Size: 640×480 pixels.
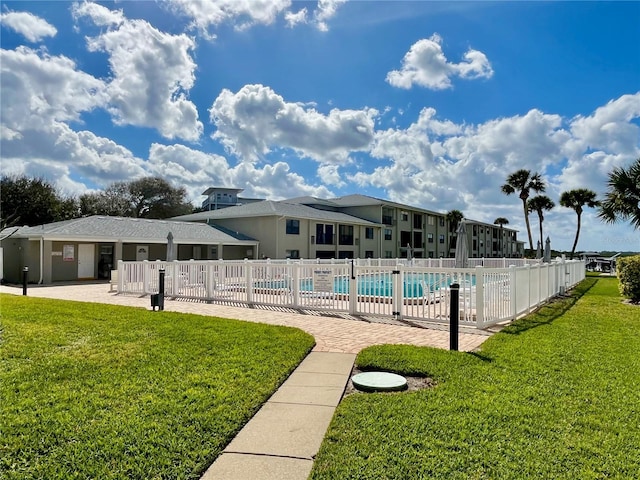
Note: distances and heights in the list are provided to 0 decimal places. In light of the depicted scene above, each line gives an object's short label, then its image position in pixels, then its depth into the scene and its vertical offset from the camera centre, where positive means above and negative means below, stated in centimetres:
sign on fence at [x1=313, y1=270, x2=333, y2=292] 1013 -75
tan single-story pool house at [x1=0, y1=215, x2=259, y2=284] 2003 +32
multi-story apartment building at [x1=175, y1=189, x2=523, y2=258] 2978 +209
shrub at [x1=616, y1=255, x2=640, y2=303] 1241 -86
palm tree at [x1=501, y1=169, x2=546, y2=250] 4022 +669
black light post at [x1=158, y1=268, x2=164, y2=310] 1016 -108
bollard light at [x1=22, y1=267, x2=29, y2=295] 1393 -118
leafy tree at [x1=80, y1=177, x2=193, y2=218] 5047 +685
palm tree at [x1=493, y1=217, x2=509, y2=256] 6956 +490
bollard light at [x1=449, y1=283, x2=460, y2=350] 621 -107
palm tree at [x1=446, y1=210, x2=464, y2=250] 5281 +450
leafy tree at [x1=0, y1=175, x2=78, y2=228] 3728 +480
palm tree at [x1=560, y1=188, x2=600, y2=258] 3731 +476
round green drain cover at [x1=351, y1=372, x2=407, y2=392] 452 -153
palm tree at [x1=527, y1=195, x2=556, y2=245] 4316 +497
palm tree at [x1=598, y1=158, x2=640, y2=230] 1505 +222
